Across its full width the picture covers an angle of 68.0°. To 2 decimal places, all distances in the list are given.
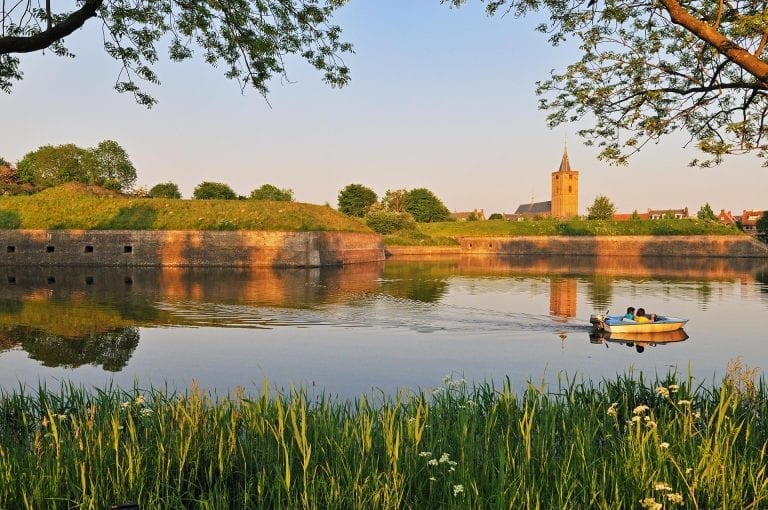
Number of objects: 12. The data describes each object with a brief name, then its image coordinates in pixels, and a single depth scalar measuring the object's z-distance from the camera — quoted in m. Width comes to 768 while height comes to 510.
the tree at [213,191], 90.75
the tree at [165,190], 98.12
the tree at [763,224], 86.38
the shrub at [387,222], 83.00
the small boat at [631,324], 17.66
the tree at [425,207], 119.50
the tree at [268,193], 114.42
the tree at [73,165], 97.94
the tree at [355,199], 110.69
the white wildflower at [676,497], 3.89
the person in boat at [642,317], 17.94
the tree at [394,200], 113.35
